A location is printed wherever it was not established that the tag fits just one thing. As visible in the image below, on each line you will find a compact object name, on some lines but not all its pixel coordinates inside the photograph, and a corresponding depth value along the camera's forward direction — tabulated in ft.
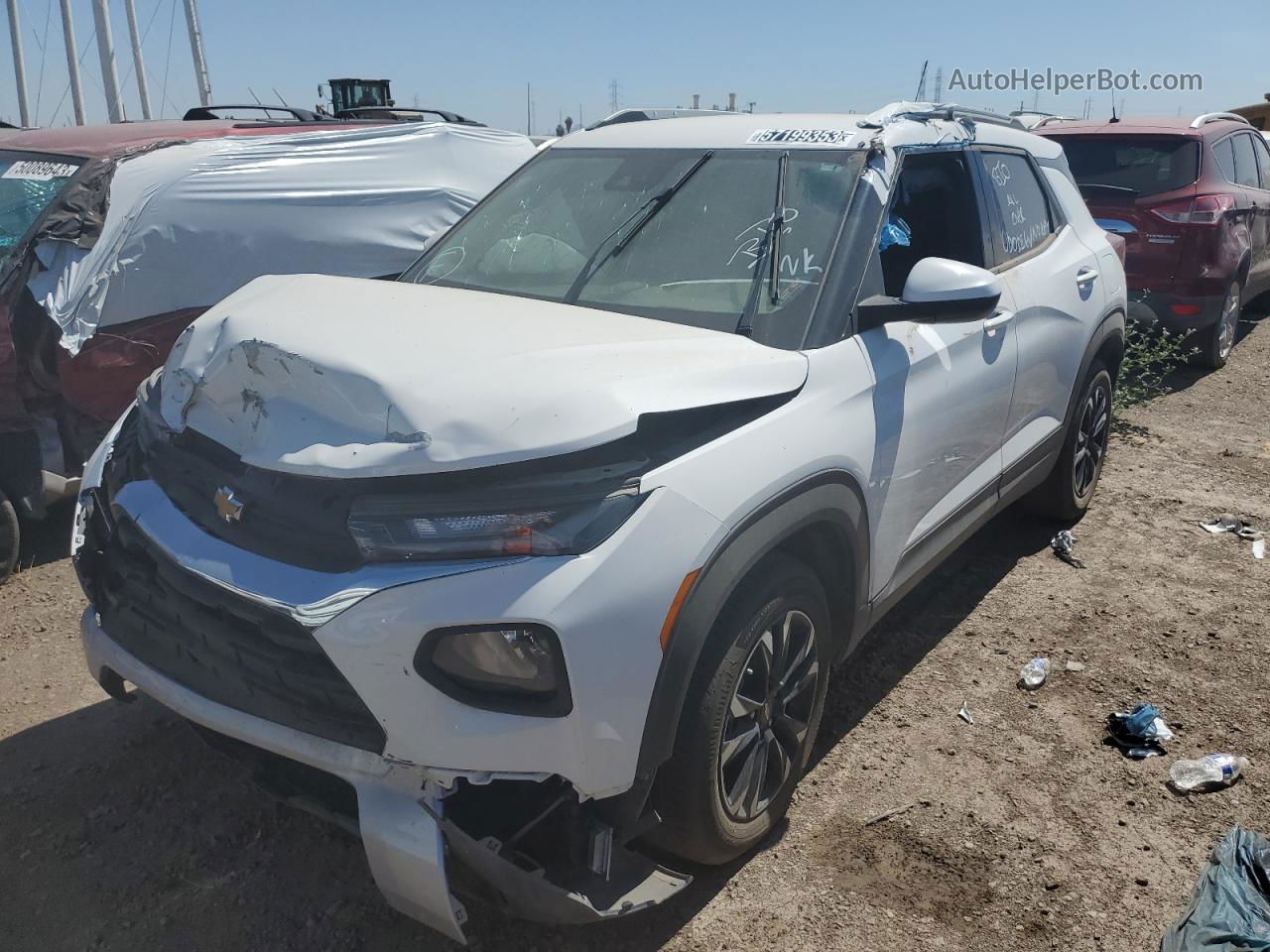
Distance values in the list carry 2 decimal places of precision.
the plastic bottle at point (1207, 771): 10.52
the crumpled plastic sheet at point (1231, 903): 7.77
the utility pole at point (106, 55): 77.00
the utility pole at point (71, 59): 85.05
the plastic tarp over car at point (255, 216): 15.26
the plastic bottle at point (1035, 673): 12.43
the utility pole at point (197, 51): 88.74
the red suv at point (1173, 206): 24.77
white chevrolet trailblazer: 6.73
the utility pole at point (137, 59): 87.71
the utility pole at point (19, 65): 85.30
